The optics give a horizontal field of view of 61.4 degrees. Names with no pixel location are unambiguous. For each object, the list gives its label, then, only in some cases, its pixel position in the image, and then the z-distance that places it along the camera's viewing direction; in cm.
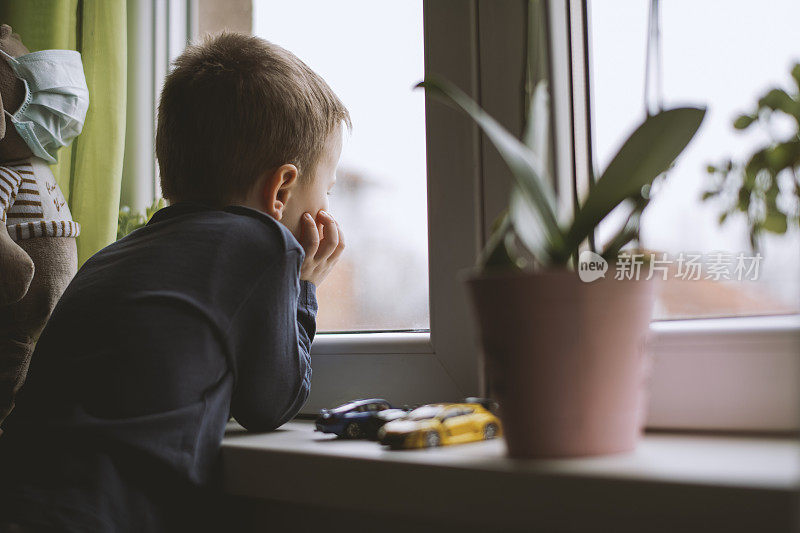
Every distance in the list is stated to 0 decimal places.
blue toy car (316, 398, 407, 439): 71
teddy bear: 97
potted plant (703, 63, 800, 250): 57
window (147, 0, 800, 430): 66
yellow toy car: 62
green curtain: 108
